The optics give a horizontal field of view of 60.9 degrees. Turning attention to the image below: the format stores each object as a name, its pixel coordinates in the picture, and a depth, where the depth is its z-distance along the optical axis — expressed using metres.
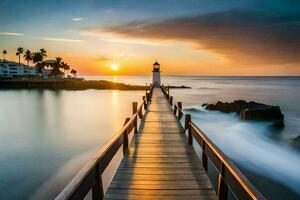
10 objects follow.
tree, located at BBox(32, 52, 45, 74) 120.09
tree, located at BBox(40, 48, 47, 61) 124.12
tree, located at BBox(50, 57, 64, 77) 121.00
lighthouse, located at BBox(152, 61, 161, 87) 47.48
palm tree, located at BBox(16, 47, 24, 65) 128.62
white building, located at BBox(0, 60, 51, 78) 129.50
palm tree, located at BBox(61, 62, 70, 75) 137.60
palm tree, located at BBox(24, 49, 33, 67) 126.00
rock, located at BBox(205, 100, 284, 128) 27.45
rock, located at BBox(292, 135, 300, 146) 19.87
